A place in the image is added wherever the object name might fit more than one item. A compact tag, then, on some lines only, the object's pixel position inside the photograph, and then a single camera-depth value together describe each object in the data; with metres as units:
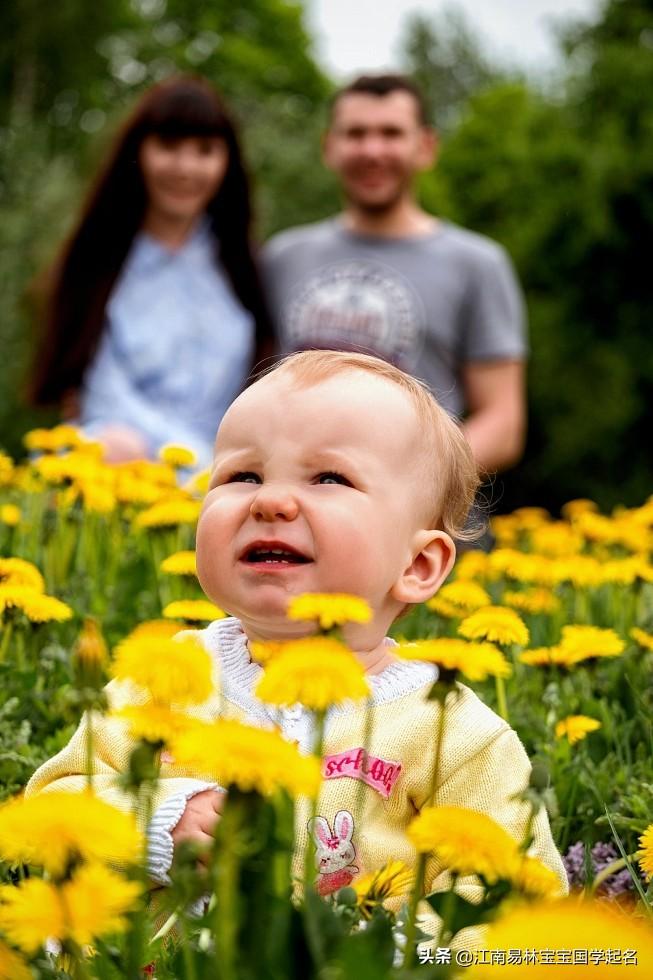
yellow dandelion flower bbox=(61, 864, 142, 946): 1.25
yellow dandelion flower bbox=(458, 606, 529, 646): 1.53
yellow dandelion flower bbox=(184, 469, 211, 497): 2.02
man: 4.56
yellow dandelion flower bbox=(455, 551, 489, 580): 2.06
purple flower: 1.65
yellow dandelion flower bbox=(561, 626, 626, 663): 1.65
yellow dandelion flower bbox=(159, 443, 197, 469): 2.10
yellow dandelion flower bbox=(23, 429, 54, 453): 2.13
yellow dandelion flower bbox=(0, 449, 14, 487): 1.98
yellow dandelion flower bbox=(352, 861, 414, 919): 1.40
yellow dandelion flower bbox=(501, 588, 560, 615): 1.95
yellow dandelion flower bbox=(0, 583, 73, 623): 1.55
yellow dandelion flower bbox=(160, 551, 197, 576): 1.77
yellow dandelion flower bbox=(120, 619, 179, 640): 1.34
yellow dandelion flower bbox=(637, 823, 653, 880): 1.40
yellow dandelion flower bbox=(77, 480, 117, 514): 1.96
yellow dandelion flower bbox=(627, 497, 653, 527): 2.11
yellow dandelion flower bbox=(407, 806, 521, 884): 1.30
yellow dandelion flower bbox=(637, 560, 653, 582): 1.91
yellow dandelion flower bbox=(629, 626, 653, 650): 1.77
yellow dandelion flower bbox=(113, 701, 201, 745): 1.31
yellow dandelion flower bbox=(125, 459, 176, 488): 2.08
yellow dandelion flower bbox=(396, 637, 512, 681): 1.37
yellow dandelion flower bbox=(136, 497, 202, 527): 1.91
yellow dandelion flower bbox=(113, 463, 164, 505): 2.02
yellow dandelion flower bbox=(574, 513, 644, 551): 2.13
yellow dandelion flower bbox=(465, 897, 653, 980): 1.02
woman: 4.38
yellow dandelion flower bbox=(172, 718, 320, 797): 1.26
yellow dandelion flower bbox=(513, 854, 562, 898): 1.33
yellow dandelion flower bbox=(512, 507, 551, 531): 2.80
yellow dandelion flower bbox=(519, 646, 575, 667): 1.71
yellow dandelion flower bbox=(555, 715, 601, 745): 1.64
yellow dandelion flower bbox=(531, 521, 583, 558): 2.22
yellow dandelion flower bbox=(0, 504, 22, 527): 2.00
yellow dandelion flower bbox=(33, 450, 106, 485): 1.95
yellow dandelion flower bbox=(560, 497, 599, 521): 2.57
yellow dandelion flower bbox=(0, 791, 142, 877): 1.25
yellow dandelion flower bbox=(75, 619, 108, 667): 1.34
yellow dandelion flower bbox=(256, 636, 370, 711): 1.30
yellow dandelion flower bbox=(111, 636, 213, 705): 1.31
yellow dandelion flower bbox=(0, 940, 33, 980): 1.30
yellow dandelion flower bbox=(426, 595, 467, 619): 1.81
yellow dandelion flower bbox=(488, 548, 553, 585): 1.96
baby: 1.52
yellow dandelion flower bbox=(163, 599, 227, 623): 1.64
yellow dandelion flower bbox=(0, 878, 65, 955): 1.25
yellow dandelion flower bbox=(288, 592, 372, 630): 1.36
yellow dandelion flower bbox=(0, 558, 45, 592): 1.63
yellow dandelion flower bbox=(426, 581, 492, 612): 1.73
